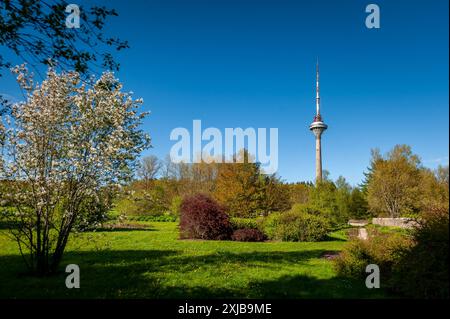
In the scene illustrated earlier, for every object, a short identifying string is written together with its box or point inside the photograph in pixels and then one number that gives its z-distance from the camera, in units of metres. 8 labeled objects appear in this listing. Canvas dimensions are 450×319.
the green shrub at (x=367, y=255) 9.59
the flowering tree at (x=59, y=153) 9.34
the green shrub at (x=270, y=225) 22.19
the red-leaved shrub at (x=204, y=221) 21.62
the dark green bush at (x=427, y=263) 6.59
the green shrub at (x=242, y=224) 22.92
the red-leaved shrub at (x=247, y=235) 21.55
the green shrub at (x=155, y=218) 42.78
